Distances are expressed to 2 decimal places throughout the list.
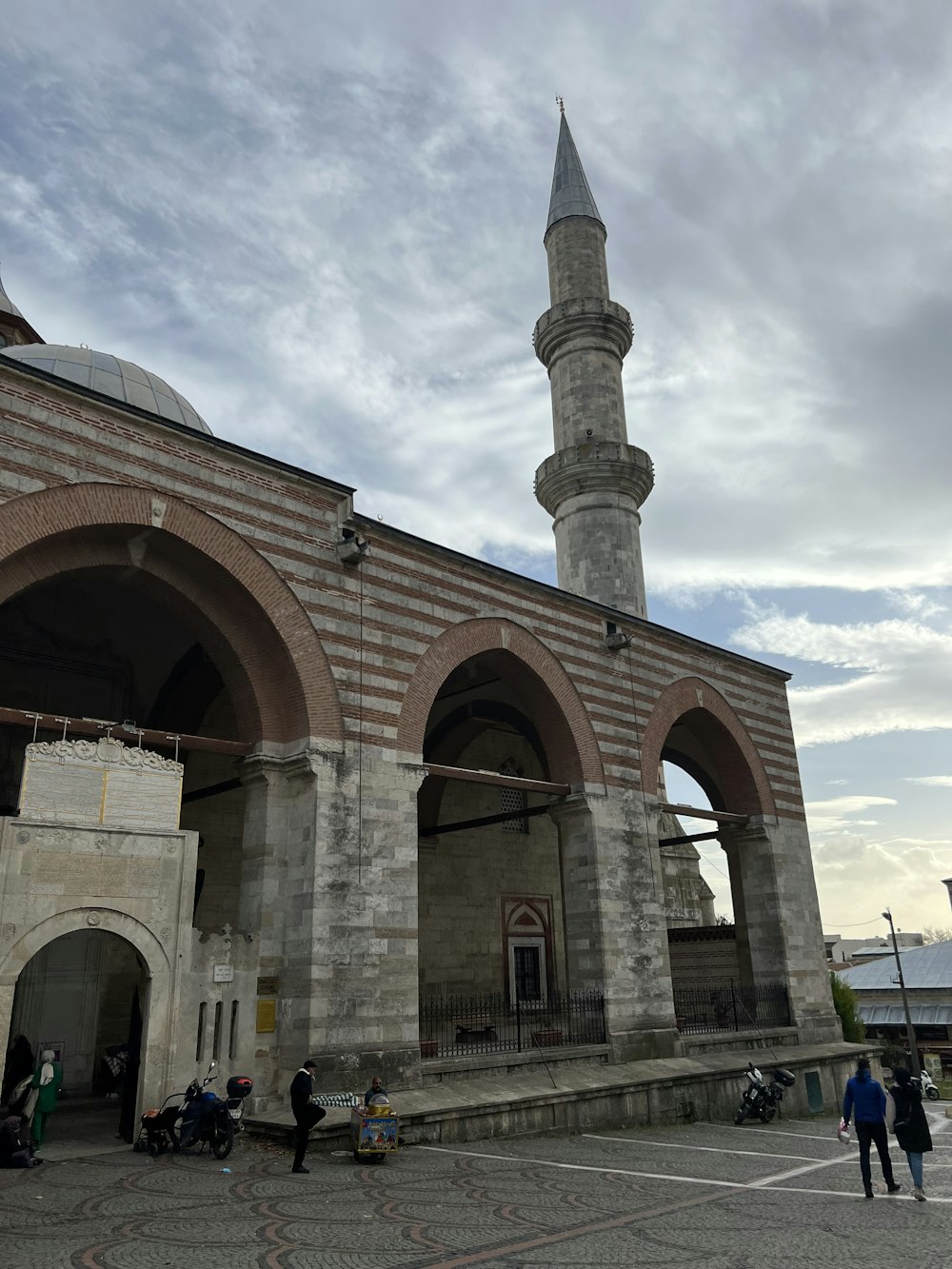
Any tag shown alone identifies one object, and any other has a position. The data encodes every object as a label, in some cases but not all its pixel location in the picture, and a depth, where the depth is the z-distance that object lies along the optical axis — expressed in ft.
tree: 73.10
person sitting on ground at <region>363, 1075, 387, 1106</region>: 29.43
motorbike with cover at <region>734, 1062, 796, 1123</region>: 44.65
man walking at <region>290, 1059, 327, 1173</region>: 27.04
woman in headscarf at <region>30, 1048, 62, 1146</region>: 28.40
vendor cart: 28.68
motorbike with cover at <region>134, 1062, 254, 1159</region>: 28.50
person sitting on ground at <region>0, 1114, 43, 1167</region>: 26.30
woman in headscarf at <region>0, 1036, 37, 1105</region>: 36.22
